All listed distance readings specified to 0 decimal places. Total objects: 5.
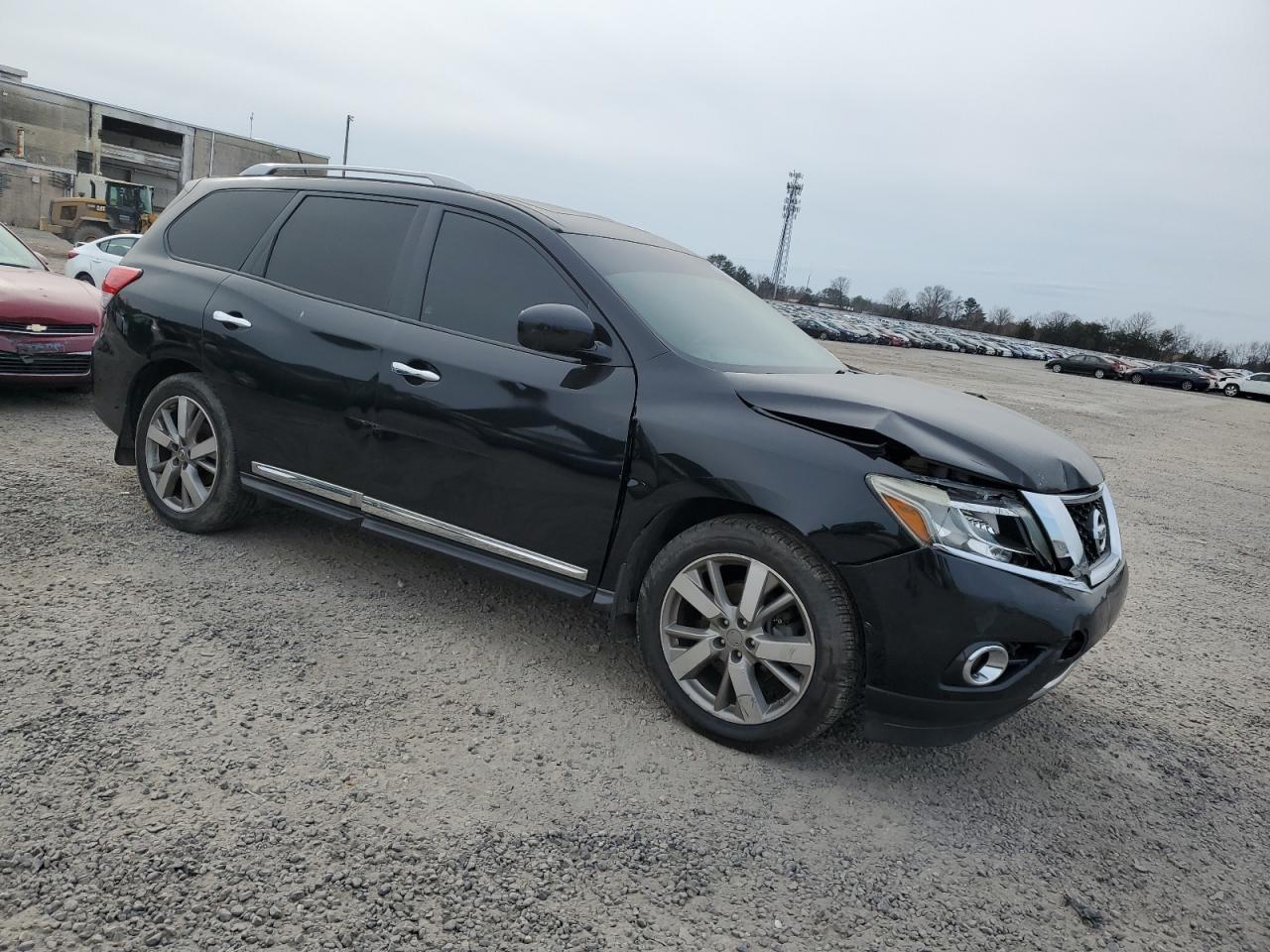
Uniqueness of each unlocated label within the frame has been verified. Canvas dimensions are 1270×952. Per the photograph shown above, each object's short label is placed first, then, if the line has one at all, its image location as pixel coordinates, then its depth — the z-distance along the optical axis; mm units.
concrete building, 45406
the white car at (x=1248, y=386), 43206
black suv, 2816
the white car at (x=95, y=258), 13766
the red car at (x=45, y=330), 6707
